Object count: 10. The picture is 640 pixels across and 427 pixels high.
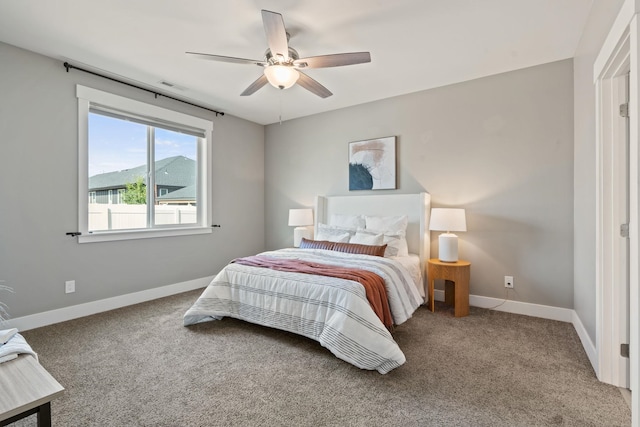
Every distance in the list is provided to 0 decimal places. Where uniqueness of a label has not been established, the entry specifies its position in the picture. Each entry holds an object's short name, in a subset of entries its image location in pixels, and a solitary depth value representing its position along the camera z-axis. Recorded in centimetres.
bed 217
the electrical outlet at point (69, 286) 313
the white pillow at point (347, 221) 407
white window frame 324
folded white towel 138
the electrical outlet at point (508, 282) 338
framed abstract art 415
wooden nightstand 321
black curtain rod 311
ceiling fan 218
